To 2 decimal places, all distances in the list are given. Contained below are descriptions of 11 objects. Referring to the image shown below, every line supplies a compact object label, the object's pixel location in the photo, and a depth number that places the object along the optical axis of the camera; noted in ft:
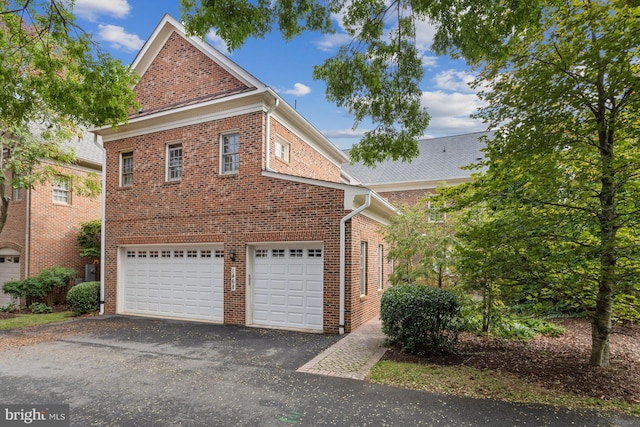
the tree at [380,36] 18.28
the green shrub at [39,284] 47.01
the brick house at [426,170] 71.72
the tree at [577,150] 17.13
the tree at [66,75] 21.38
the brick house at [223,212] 32.17
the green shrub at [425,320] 23.80
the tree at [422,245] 31.19
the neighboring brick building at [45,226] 50.44
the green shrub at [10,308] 49.34
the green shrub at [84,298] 41.86
